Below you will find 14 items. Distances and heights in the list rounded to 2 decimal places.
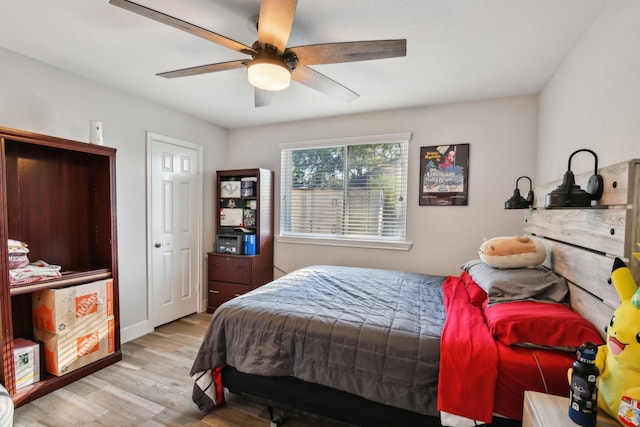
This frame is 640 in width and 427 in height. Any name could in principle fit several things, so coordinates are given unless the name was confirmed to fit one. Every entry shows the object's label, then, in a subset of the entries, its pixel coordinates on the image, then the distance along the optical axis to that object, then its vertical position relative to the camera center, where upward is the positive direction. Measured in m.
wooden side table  0.97 -0.74
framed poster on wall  2.95 +0.34
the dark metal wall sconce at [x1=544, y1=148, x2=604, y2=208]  1.36 +0.07
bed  1.29 -0.72
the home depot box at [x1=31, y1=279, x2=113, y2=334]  2.10 -0.80
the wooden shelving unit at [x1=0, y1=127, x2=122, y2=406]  1.88 -0.14
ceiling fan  1.26 +0.84
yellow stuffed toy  0.87 -0.50
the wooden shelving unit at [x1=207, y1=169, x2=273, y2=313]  3.49 -0.62
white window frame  3.20 -0.07
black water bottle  0.95 -0.62
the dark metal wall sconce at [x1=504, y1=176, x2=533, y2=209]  2.17 +0.03
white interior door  3.12 -0.29
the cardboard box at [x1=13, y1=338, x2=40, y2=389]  1.94 -1.12
